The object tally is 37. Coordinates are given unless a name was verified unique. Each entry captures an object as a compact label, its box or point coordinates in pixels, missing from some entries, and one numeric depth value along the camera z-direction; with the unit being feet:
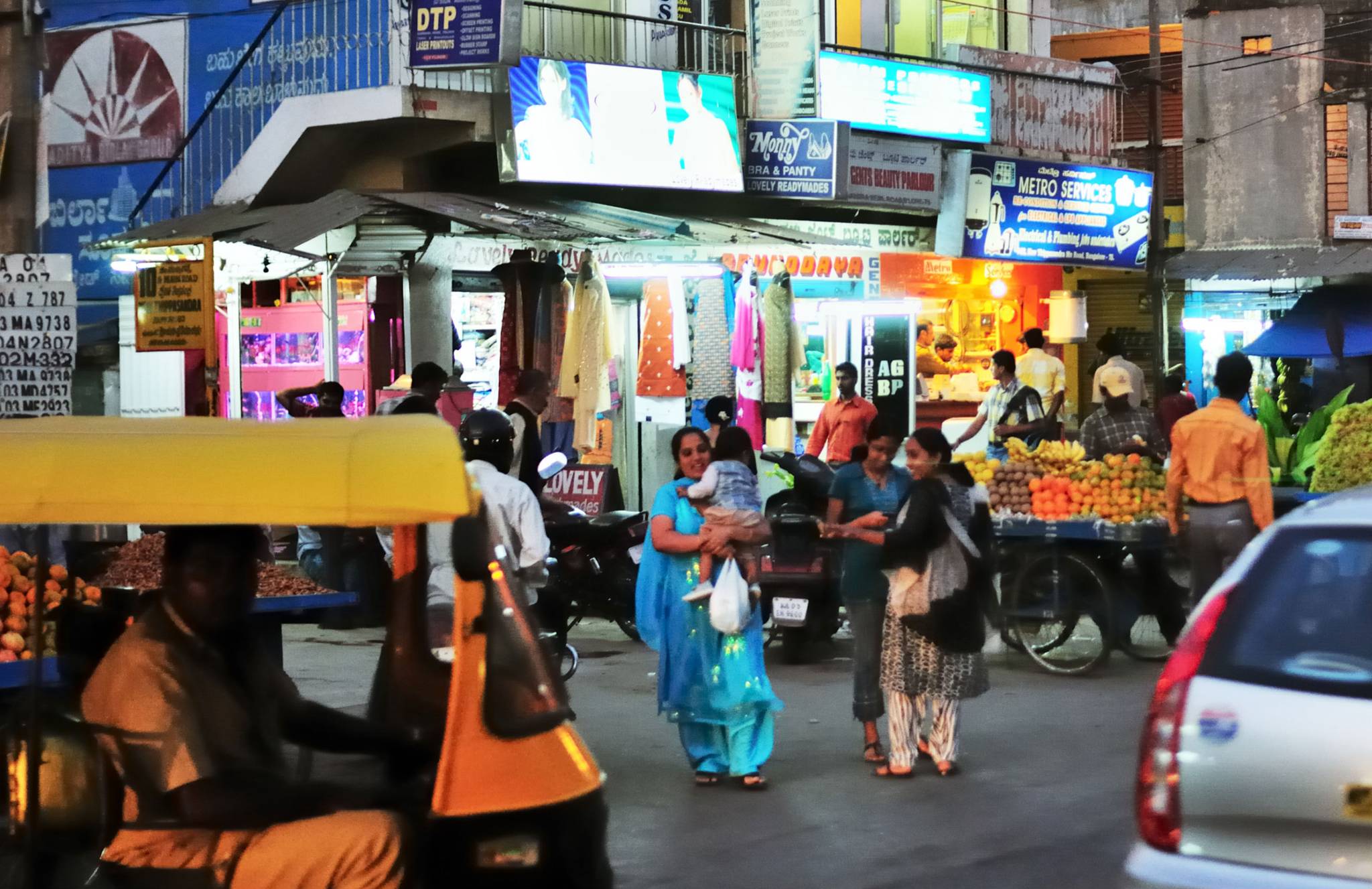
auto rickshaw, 13.06
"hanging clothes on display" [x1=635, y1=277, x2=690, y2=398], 53.06
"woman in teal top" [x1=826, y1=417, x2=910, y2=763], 30.12
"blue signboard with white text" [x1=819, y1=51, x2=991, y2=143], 61.36
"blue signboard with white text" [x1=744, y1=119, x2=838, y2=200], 58.95
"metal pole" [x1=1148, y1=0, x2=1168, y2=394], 83.10
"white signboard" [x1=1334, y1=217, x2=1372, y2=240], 108.88
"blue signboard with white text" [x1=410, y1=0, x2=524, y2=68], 48.85
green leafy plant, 45.11
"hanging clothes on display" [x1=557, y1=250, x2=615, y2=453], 50.11
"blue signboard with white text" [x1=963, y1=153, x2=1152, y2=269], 67.05
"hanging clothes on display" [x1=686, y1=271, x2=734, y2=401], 52.65
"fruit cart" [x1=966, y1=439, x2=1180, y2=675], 39.50
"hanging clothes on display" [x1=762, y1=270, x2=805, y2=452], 52.95
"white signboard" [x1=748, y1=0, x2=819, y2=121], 59.31
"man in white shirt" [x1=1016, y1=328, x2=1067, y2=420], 54.29
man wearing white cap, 42.96
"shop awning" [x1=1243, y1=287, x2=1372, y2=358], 51.13
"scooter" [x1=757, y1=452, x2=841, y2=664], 40.86
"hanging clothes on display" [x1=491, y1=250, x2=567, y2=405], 50.52
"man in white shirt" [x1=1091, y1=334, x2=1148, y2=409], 46.80
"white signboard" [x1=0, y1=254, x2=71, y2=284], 33.47
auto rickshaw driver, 13.80
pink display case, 56.49
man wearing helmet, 26.78
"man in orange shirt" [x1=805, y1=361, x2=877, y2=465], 52.08
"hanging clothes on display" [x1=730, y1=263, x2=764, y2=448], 52.65
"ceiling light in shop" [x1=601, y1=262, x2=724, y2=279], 53.31
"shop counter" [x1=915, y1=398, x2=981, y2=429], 66.59
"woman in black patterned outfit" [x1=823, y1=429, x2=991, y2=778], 28.81
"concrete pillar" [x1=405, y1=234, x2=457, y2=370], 54.90
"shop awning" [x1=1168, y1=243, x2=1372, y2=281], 90.68
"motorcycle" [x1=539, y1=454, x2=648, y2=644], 43.86
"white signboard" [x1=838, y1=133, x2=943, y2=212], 62.08
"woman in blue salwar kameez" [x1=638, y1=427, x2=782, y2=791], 28.48
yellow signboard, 44.52
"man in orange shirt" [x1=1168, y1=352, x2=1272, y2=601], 33.91
